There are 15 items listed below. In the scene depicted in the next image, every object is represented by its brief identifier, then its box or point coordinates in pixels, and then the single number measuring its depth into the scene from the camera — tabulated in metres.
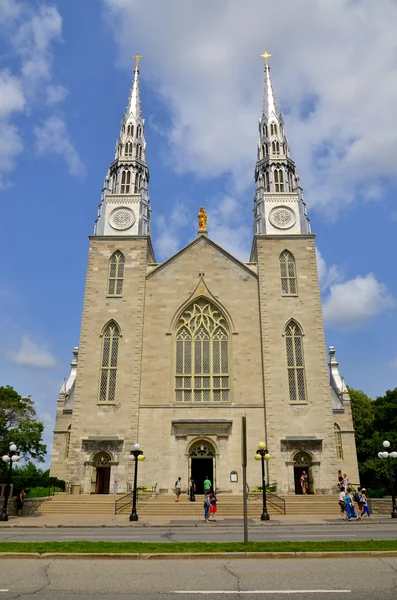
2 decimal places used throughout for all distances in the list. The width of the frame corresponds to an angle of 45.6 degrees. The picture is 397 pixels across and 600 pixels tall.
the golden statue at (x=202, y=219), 38.97
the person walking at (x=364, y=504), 22.70
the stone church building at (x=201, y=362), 31.44
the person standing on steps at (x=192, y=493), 27.97
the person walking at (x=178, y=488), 28.07
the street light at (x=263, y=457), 22.37
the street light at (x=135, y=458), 22.25
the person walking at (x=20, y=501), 24.92
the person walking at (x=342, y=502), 23.29
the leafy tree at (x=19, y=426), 39.12
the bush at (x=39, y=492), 28.12
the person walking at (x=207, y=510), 21.23
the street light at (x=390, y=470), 22.77
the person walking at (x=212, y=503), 22.52
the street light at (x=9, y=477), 22.38
